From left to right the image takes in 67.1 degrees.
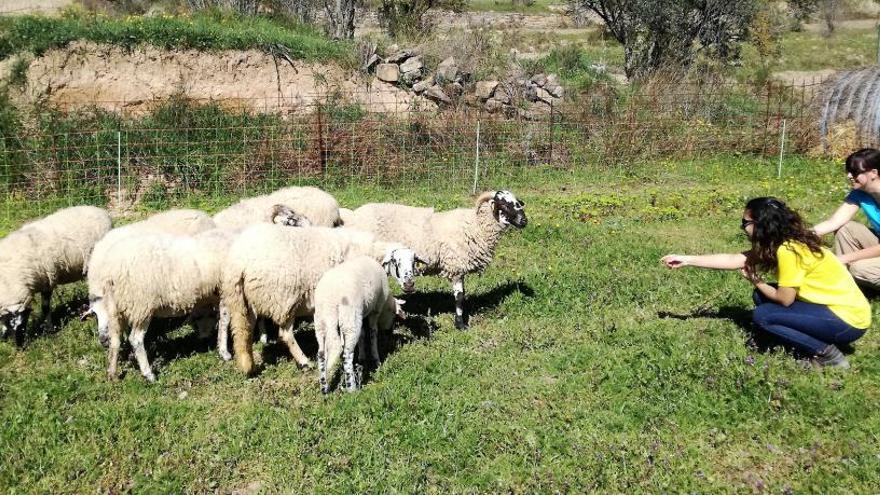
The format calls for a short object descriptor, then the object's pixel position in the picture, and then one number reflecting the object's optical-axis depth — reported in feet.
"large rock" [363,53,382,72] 58.65
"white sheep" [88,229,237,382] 19.95
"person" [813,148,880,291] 21.03
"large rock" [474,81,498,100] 56.65
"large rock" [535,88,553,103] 56.96
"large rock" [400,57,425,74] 58.75
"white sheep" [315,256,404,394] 18.54
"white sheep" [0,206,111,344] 22.80
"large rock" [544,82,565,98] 57.11
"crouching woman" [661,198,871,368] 18.31
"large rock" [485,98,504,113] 55.06
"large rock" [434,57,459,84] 57.69
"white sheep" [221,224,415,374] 20.16
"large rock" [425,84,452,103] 56.65
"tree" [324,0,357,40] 67.36
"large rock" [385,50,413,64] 59.52
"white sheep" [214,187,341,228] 27.20
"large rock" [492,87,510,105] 56.13
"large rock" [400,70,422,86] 58.54
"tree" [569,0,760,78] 67.77
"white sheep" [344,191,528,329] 25.31
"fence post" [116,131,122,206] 39.68
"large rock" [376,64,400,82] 58.54
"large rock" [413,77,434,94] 57.47
